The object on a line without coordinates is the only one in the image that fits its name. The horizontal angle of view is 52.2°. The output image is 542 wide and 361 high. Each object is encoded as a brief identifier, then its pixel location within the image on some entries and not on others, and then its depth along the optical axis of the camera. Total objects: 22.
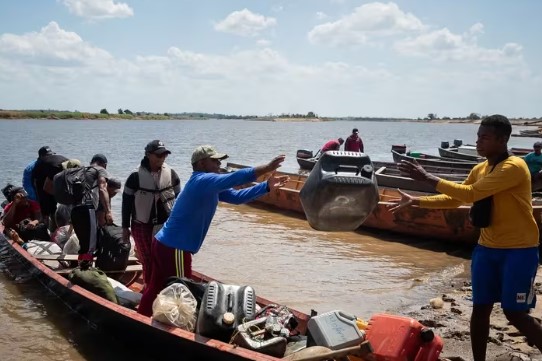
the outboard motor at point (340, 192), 3.76
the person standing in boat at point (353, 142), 16.50
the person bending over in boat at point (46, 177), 7.88
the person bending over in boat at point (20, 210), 8.47
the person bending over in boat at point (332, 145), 12.07
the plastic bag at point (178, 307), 4.39
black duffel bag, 6.58
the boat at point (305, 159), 21.62
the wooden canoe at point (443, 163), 18.14
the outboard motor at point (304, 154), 23.08
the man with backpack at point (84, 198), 6.50
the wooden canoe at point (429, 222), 10.10
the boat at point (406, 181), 15.79
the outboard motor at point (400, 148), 24.70
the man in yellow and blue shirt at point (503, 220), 3.57
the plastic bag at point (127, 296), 5.95
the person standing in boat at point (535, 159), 12.67
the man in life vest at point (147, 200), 5.70
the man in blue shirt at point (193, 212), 4.32
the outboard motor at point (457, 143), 28.24
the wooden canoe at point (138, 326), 4.04
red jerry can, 3.60
